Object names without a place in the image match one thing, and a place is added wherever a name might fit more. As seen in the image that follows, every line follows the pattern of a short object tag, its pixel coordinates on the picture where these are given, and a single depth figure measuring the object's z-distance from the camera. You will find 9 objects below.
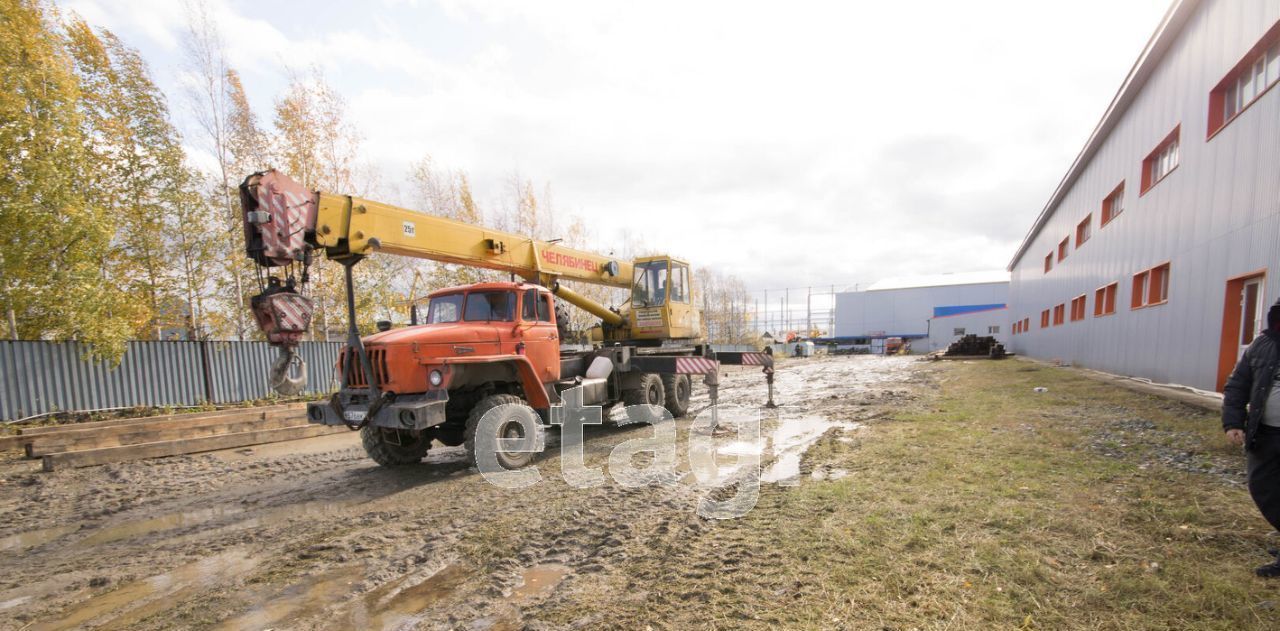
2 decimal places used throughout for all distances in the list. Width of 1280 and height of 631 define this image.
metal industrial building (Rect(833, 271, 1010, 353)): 53.94
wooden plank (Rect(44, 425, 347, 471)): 6.91
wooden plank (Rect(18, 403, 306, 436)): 8.05
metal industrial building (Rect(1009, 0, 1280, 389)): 7.73
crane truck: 5.33
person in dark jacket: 2.99
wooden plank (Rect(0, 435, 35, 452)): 7.40
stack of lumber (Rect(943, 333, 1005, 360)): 28.28
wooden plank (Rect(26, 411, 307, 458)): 7.38
